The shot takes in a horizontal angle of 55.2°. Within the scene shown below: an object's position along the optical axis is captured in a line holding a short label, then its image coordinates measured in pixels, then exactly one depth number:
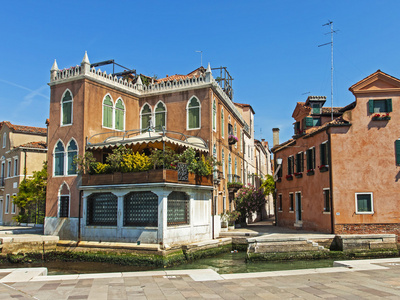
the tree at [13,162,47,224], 26.61
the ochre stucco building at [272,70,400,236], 18.73
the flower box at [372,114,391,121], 19.16
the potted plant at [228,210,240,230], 23.12
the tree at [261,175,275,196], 29.27
